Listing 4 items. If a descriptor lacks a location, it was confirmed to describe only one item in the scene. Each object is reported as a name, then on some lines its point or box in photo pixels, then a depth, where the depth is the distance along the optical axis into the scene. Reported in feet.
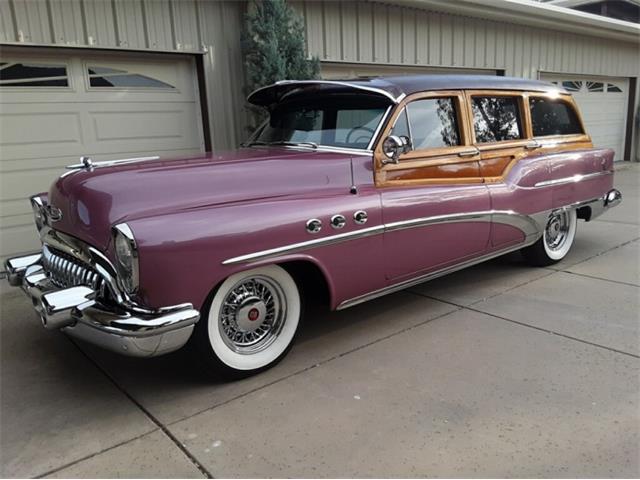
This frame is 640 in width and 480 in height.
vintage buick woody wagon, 9.15
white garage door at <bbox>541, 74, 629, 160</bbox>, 43.87
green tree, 21.09
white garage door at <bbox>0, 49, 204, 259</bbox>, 18.60
